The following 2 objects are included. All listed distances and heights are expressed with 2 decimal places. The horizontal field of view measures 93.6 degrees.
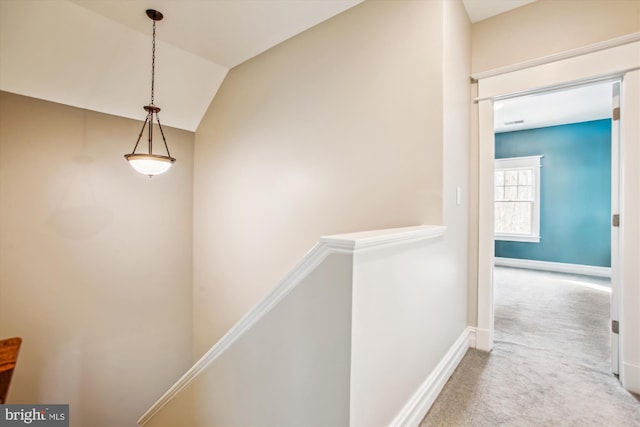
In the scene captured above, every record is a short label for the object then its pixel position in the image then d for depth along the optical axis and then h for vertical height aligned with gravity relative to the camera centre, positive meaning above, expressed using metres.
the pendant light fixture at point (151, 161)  2.39 +0.43
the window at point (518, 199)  5.80 +0.33
